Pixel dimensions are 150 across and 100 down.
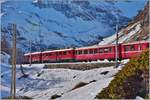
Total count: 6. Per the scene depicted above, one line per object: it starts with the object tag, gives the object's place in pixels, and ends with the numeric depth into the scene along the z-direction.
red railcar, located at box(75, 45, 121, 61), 51.19
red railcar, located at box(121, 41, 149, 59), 44.76
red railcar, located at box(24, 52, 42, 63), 78.05
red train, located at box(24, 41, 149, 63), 46.84
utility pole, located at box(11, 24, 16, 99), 32.78
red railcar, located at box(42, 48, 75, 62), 62.71
